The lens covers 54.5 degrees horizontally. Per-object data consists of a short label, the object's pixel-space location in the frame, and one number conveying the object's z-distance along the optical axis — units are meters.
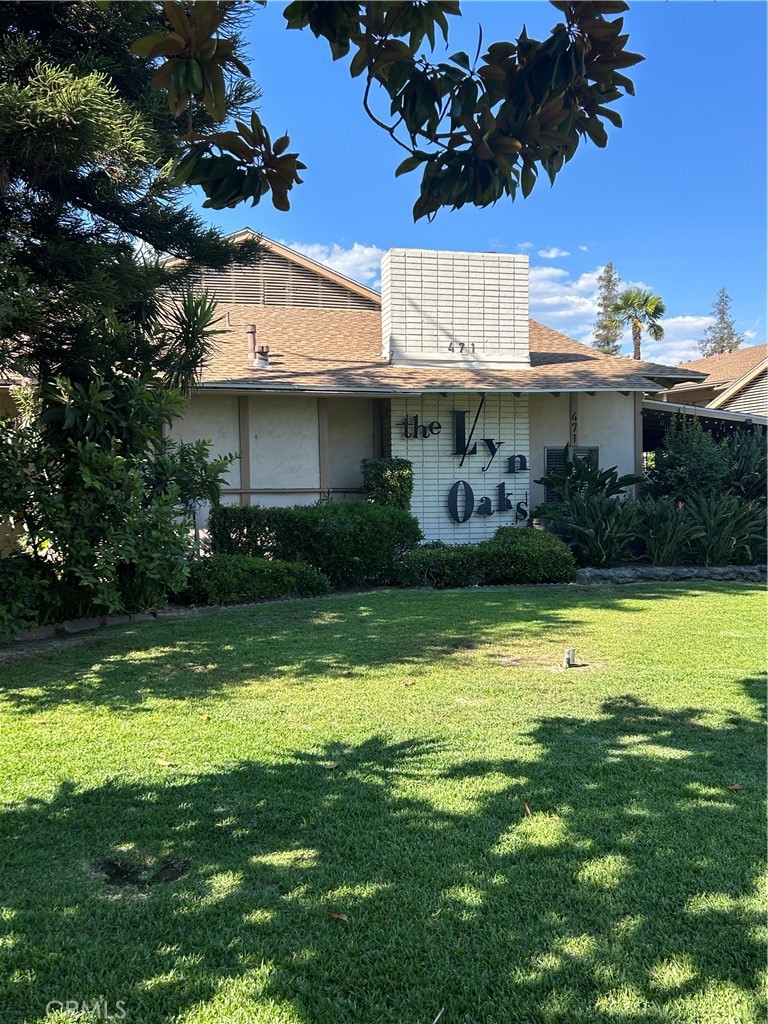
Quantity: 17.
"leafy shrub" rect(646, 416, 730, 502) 14.39
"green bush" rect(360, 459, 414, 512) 13.37
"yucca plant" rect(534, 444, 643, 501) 14.11
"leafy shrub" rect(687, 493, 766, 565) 13.33
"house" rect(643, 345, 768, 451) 15.96
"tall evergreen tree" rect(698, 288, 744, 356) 70.25
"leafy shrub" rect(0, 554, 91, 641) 7.75
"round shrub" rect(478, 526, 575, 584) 12.04
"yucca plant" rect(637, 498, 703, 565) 13.17
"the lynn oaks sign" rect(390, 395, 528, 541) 14.38
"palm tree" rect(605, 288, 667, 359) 41.66
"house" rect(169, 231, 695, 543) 13.38
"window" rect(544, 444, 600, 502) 15.41
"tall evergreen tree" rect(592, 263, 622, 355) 66.56
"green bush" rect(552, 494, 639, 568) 12.88
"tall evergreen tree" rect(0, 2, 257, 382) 6.98
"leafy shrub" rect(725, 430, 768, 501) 14.48
